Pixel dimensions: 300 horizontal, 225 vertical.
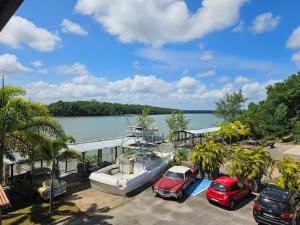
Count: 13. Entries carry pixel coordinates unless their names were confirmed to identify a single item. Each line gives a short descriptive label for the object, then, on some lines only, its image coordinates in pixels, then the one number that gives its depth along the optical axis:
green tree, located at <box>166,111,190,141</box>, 29.22
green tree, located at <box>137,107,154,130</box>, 17.54
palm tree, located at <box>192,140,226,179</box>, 13.81
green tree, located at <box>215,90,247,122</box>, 42.41
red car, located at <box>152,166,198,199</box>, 11.37
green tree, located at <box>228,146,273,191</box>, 12.38
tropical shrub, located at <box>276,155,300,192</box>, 11.04
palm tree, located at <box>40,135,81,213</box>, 9.87
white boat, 11.91
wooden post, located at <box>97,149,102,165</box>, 16.87
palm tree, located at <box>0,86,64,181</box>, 8.30
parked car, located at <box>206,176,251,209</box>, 10.49
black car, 8.53
